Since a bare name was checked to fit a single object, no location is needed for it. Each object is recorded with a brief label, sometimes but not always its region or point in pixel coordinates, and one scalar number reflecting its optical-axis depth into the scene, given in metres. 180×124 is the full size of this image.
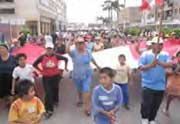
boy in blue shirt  1.99
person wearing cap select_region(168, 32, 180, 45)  4.42
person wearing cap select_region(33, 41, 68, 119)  3.33
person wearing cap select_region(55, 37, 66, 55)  4.57
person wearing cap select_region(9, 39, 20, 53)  4.47
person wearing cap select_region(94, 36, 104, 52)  5.75
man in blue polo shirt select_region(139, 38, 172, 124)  2.70
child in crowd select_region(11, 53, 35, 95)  3.17
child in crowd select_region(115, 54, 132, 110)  3.57
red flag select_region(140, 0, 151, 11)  3.58
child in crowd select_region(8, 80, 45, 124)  1.88
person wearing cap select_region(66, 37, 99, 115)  3.39
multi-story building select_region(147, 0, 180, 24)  30.75
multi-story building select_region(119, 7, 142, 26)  49.66
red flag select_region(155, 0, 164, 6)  2.93
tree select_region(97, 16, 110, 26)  44.34
